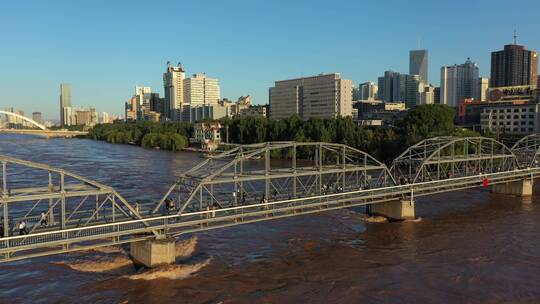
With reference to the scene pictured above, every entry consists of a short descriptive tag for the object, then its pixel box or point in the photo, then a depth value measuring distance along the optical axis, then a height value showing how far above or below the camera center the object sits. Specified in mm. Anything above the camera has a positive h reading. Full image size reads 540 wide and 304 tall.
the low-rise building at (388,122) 189938 +2615
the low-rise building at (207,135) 155488 -2176
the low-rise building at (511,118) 139500 +3117
